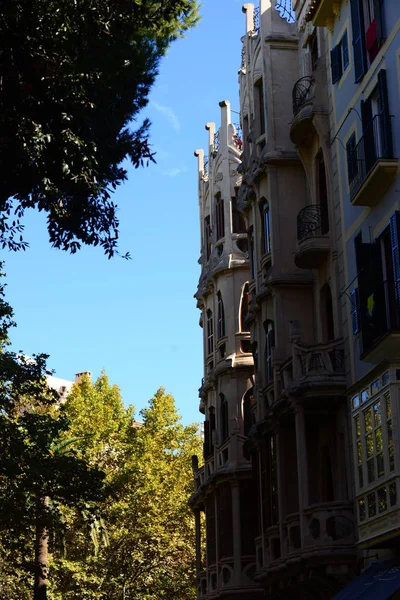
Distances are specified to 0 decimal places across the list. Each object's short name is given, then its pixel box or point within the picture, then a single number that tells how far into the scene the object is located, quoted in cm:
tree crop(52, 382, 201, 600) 4725
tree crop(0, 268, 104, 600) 2609
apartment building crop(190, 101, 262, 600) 3562
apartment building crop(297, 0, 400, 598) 2067
